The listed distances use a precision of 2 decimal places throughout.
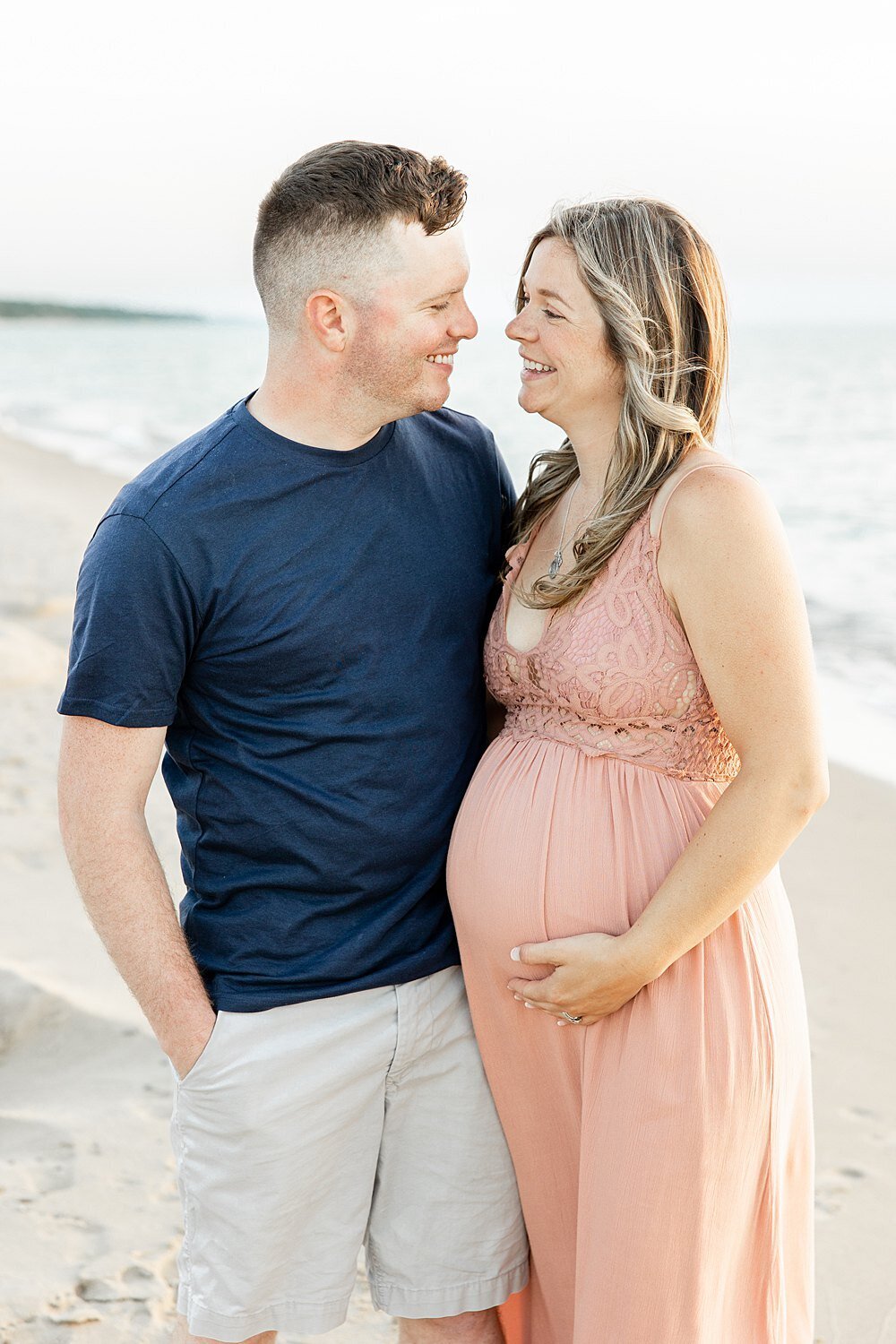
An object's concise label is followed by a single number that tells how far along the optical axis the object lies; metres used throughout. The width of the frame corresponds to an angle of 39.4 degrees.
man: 2.16
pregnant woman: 2.06
